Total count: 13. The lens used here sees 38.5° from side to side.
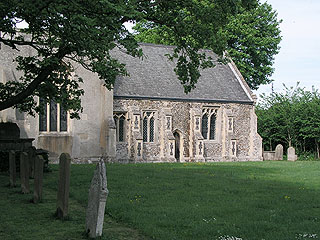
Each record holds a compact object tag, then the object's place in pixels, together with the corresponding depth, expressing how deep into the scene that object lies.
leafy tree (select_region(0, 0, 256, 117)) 10.28
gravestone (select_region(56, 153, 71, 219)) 8.81
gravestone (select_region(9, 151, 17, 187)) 13.55
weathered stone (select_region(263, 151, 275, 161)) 35.19
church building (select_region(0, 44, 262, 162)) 26.73
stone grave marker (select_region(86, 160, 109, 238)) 7.36
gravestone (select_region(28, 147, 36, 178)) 13.00
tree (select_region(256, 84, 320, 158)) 34.53
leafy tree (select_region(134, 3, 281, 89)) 41.41
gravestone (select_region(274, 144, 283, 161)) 34.22
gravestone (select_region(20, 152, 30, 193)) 12.33
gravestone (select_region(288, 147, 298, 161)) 32.72
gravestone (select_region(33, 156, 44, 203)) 10.63
